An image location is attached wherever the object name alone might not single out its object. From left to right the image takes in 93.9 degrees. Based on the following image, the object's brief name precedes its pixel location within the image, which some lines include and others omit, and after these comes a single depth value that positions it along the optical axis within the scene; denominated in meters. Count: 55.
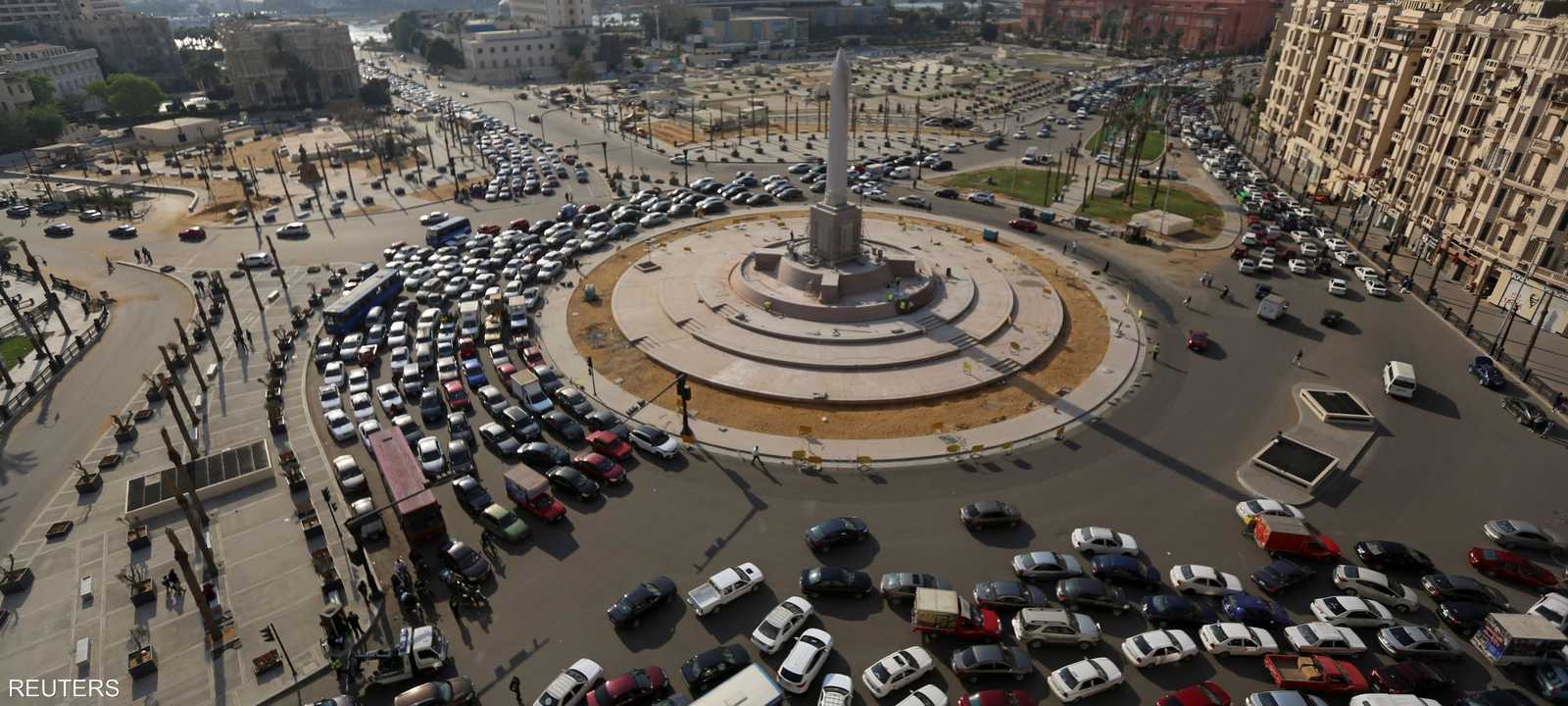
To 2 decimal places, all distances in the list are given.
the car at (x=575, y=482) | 38.97
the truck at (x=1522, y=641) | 29.08
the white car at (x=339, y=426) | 44.78
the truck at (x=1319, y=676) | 27.94
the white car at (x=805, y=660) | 28.03
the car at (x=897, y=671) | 27.89
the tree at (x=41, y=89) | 131.50
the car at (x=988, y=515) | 36.53
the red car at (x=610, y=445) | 42.06
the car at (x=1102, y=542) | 34.84
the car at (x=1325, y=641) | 29.45
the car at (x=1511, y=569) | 33.22
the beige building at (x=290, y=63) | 154.00
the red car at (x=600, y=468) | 40.18
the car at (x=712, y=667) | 28.28
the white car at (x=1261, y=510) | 36.47
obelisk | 60.03
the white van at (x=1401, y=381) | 48.03
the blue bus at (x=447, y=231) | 78.44
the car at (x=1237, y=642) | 29.58
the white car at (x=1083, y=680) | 27.69
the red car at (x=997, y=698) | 26.83
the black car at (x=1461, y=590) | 32.31
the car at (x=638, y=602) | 30.95
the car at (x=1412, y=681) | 27.98
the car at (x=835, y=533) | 35.25
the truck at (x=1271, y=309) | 58.69
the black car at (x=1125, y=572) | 32.91
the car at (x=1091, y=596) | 31.58
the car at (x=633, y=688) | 27.23
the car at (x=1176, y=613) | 30.98
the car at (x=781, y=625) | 29.73
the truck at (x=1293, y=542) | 34.34
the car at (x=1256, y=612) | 31.08
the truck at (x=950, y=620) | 29.92
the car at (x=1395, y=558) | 34.16
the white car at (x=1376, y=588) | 32.06
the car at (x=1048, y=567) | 33.25
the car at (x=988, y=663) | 28.53
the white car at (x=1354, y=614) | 31.12
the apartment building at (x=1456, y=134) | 58.66
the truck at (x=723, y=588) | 31.49
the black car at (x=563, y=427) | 43.97
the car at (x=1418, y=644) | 29.50
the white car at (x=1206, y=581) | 32.53
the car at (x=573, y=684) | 27.22
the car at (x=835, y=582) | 32.31
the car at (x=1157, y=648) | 28.98
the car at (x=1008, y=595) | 31.70
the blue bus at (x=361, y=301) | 57.50
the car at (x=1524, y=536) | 35.50
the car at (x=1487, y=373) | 49.03
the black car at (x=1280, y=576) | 32.59
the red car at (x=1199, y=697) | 26.75
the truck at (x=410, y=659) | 28.56
